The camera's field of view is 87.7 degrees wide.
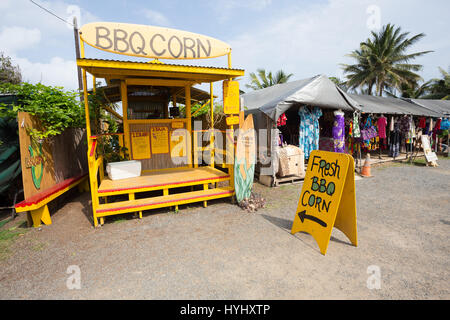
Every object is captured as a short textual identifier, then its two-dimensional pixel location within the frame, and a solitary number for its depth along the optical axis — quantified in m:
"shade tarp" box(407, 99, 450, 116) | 12.66
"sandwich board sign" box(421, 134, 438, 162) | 9.38
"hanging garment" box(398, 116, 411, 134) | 10.23
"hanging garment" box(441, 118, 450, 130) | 11.52
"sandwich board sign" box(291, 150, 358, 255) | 3.20
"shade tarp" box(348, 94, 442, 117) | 9.42
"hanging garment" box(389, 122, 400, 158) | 10.55
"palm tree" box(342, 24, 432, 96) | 25.61
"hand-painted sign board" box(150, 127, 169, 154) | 6.15
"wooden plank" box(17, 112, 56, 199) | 3.98
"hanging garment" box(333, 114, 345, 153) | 7.71
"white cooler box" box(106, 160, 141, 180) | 5.11
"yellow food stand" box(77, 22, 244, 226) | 4.26
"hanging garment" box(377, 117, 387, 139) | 9.75
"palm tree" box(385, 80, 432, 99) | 28.25
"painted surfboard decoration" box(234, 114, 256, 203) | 4.92
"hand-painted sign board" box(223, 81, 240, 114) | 5.01
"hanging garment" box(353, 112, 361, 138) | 8.26
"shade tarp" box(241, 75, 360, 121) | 6.74
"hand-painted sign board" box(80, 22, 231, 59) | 4.30
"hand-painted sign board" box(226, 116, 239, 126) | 5.01
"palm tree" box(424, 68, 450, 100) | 26.41
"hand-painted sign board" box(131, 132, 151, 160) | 5.92
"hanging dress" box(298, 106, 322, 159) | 7.52
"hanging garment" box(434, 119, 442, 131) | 11.68
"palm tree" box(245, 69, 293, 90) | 24.47
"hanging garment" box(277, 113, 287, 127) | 7.12
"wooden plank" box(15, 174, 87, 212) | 3.84
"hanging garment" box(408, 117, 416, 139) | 10.30
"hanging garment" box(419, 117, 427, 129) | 11.48
